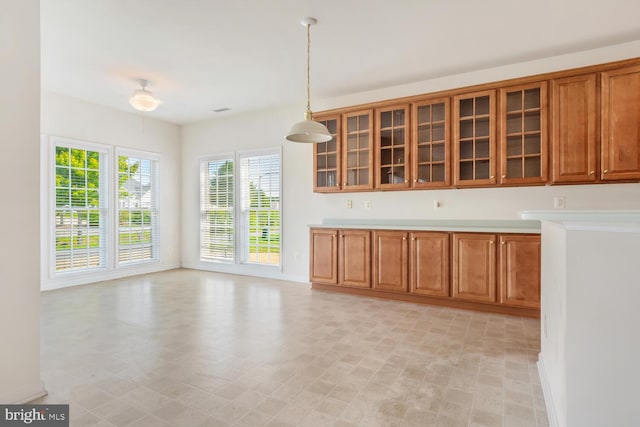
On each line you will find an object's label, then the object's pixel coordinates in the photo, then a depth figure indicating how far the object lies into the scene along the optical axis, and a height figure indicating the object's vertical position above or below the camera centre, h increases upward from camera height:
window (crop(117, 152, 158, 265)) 5.91 +0.04
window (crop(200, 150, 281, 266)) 5.86 +0.05
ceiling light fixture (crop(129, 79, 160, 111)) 4.29 +1.47
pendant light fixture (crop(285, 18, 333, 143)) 3.02 +0.77
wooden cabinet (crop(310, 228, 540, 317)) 3.60 -0.69
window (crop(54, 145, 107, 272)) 5.05 +0.07
